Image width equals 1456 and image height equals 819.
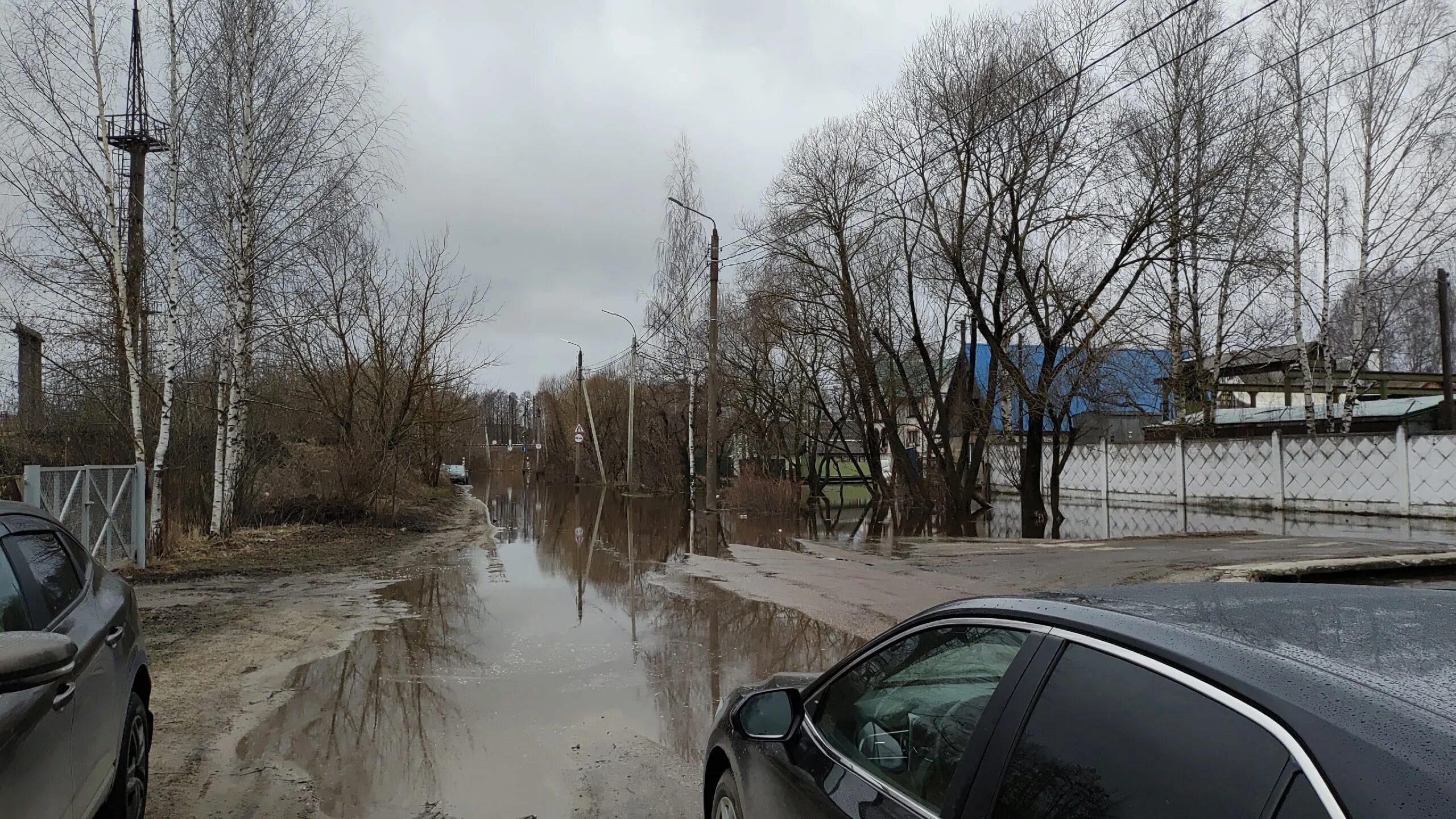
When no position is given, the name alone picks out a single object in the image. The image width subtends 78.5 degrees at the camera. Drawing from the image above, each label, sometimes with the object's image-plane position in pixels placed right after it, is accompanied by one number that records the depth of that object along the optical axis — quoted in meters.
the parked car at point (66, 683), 2.63
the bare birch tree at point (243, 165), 14.80
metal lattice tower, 13.02
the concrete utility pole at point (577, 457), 45.41
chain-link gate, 9.86
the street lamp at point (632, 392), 37.31
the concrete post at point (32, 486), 9.20
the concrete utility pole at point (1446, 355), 27.03
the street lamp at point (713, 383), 25.62
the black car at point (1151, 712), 1.32
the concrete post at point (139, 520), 12.44
